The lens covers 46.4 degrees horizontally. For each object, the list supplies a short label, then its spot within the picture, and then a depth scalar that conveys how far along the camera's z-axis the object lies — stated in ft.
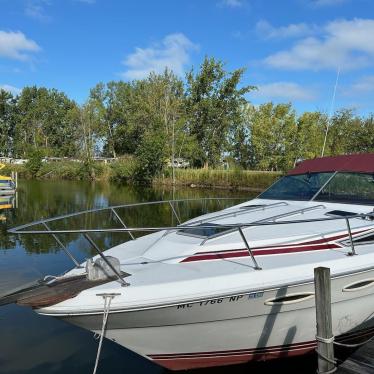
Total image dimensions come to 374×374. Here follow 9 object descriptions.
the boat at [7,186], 88.07
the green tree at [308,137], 126.72
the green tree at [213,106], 147.54
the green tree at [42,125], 219.20
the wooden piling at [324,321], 13.89
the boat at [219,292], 13.64
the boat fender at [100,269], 14.55
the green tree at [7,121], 217.95
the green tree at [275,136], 129.08
